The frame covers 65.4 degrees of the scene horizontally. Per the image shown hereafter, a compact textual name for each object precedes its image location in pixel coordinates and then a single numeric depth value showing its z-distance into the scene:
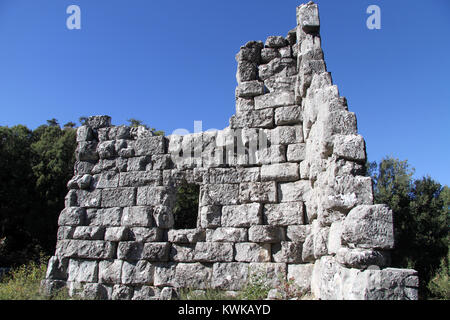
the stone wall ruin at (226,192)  5.62
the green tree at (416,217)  13.35
